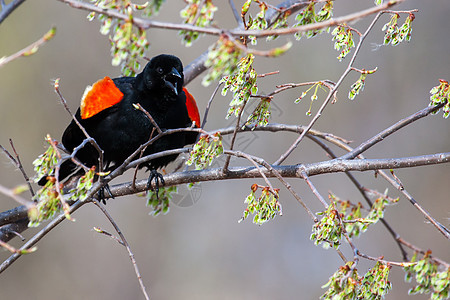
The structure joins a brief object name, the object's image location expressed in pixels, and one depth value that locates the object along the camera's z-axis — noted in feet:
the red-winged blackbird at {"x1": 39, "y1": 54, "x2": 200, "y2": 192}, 20.72
